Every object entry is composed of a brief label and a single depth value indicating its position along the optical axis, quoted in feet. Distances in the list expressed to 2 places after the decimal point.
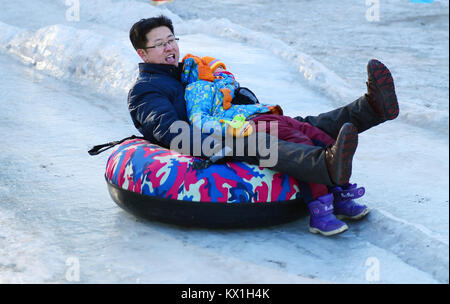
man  18.95
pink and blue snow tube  20.76
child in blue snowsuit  20.86
